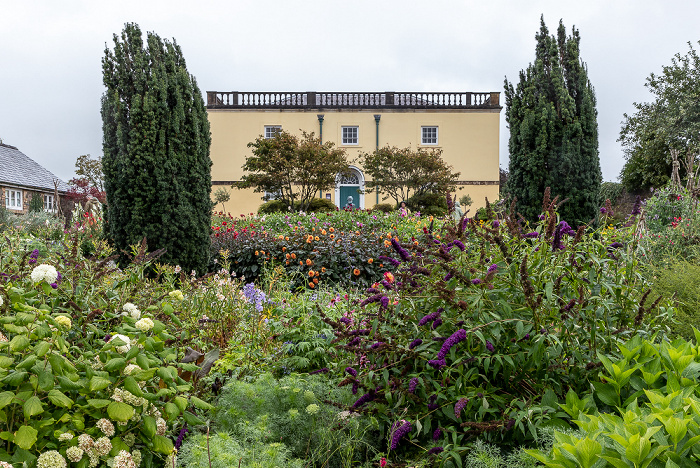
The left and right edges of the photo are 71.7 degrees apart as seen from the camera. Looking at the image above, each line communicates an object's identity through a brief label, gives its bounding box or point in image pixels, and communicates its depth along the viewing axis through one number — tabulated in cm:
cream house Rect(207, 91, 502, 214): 2639
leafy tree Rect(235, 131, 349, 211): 1869
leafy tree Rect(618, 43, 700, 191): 1869
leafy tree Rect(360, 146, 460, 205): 2044
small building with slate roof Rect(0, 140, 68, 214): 2279
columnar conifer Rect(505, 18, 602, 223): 850
